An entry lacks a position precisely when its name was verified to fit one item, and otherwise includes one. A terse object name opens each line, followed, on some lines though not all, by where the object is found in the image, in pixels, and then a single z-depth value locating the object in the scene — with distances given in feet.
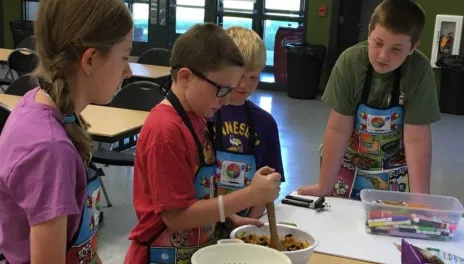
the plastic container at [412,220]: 5.45
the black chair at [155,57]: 18.17
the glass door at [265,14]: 28.43
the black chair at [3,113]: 10.06
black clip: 6.15
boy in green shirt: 6.52
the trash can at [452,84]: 24.26
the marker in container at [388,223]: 5.46
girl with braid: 3.32
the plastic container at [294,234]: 4.36
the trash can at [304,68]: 25.89
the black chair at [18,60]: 17.70
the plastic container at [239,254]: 4.05
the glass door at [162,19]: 30.86
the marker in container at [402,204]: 5.57
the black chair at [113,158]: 11.12
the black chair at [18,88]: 12.86
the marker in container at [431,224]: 5.45
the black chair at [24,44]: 20.54
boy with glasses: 4.41
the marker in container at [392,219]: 5.47
